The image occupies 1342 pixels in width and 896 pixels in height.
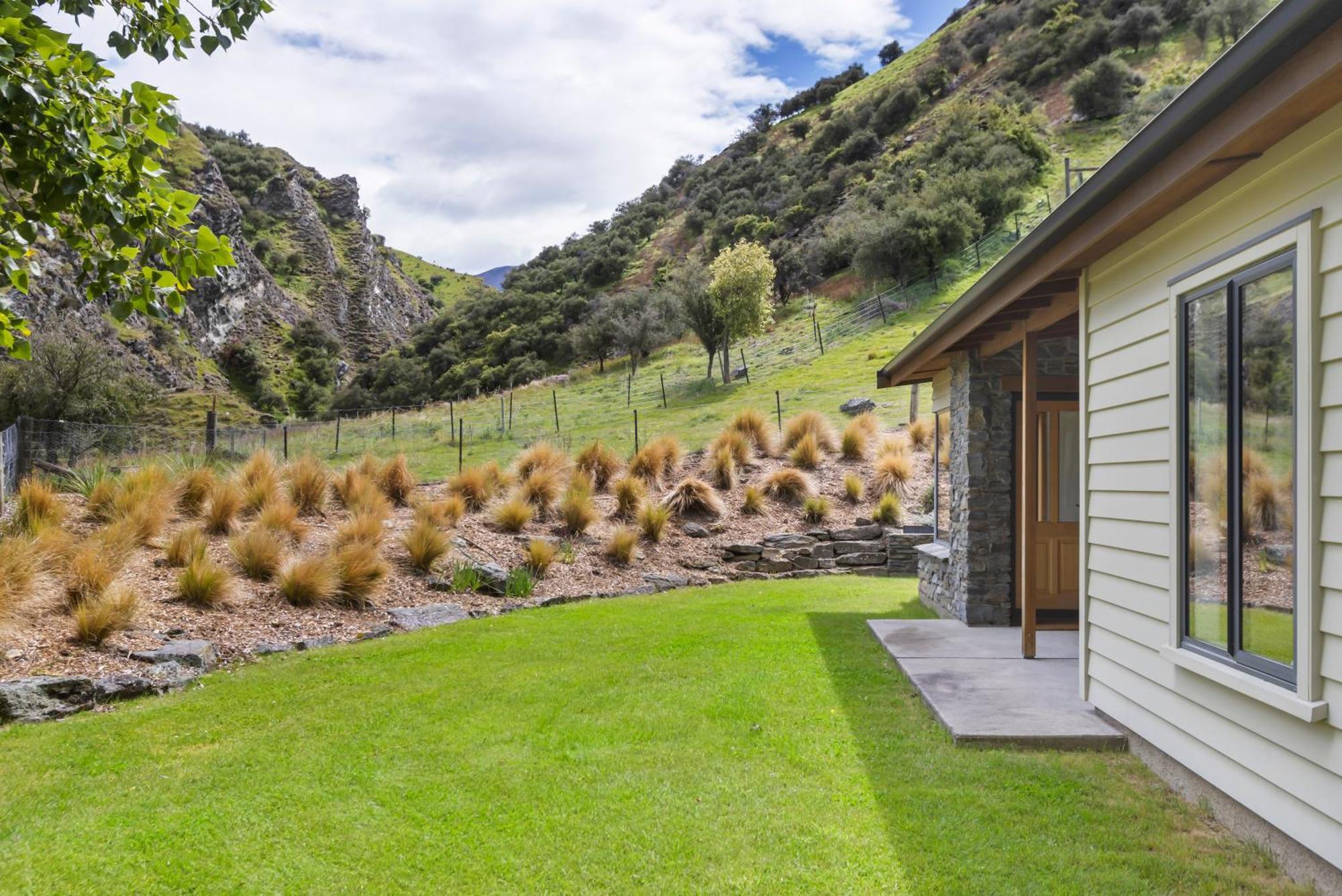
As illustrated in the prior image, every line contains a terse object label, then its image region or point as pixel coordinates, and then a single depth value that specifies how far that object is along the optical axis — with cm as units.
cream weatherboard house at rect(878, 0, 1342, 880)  260
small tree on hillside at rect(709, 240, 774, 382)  2697
